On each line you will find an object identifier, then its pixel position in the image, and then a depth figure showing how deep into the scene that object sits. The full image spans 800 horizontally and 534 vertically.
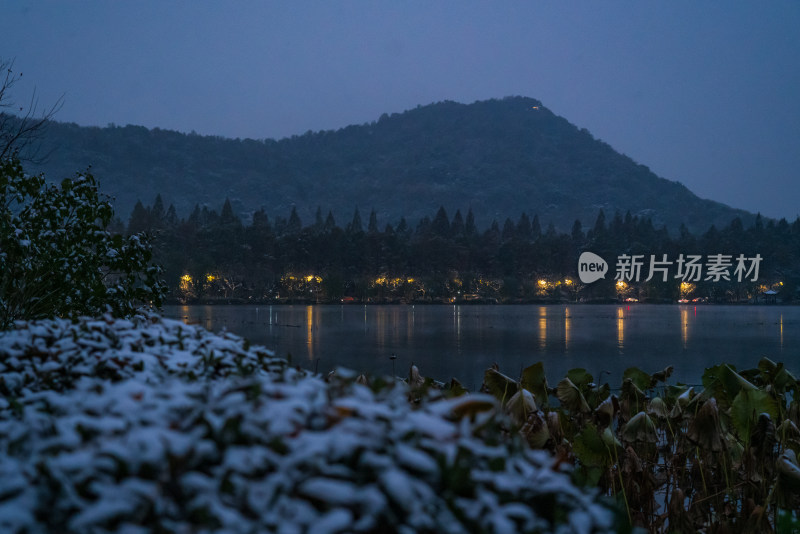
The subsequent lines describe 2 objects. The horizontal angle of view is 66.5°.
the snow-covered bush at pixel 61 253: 8.45
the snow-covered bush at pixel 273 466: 1.61
